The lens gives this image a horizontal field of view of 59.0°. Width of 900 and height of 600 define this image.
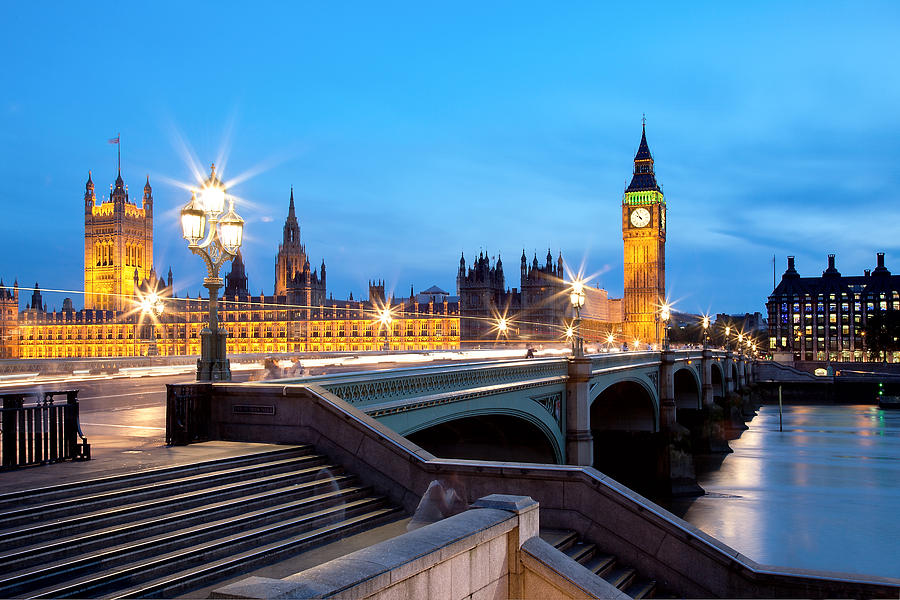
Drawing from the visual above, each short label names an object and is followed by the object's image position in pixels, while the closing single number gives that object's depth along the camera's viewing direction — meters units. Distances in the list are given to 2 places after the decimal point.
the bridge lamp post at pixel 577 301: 32.22
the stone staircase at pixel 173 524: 7.97
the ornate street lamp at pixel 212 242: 14.62
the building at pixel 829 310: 181.25
